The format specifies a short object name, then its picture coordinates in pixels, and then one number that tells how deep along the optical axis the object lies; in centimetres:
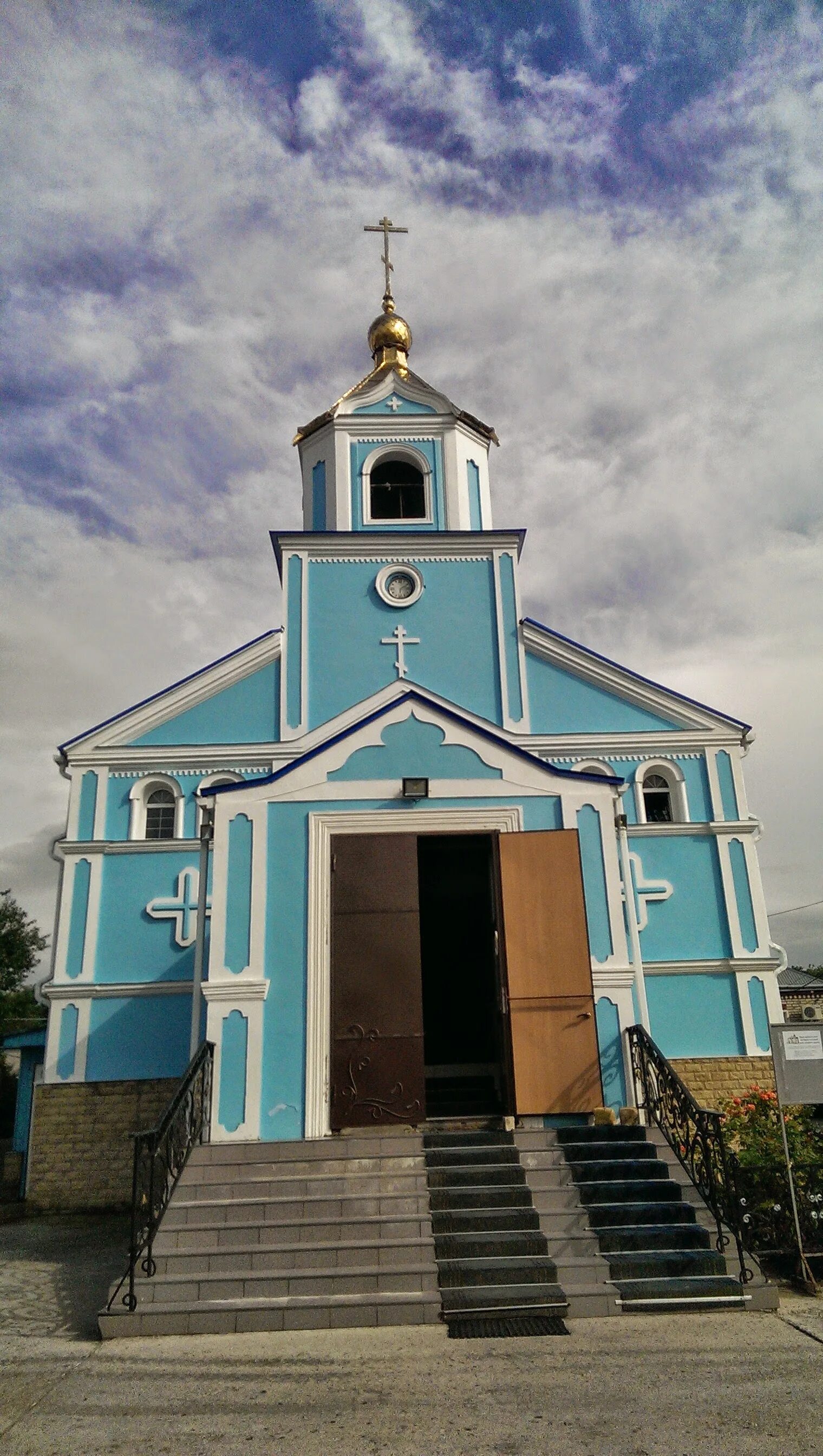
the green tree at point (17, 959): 4297
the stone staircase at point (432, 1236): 662
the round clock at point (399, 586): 1447
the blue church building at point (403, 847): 914
